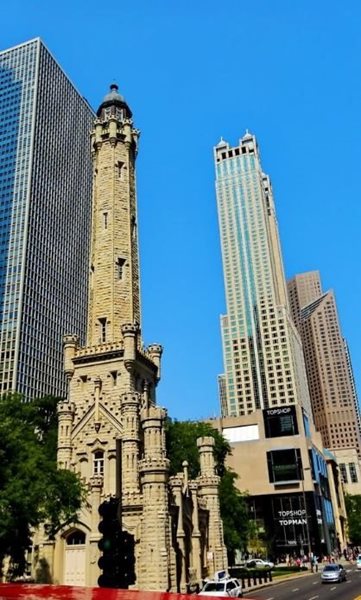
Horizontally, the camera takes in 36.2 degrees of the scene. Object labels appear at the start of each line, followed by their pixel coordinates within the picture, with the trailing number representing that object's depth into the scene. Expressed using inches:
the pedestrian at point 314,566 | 2397.1
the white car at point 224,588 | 1165.1
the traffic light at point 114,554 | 526.0
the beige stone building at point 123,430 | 1396.4
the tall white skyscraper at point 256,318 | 6884.8
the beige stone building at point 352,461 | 6628.9
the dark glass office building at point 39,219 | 5002.5
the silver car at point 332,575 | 1585.9
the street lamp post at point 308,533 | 3376.0
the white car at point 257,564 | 2652.6
